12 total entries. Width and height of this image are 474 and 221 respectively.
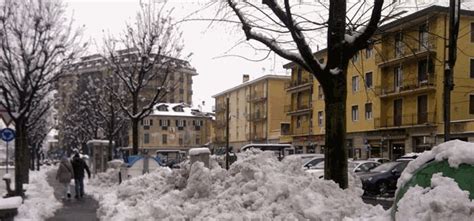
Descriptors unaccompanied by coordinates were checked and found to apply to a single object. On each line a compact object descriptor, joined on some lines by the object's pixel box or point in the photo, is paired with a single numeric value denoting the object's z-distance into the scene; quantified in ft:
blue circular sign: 61.95
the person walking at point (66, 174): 61.98
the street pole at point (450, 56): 48.96
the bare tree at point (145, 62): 79.97
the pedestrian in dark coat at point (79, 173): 60.59
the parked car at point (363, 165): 87.49
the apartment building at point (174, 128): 340.14
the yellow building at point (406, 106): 134.31
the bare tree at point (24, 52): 66.69
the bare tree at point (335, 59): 30.14
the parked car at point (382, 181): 75.25
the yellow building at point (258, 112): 248.93
